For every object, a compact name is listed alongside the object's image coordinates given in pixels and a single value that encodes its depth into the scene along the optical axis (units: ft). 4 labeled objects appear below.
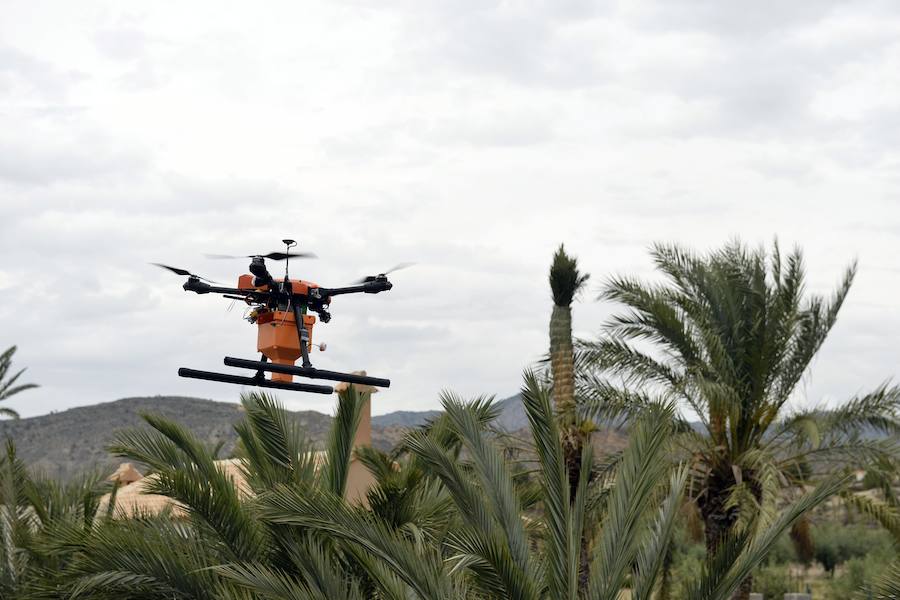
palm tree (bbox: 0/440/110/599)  49.67
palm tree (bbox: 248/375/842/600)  31.27
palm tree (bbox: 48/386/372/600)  37.50
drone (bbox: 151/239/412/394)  40.73
